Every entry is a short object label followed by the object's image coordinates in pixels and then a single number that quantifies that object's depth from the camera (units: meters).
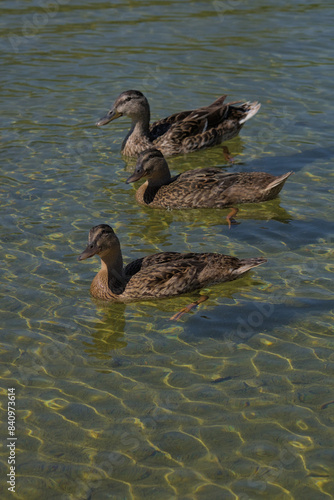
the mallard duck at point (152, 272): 8.91
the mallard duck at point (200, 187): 11.61
